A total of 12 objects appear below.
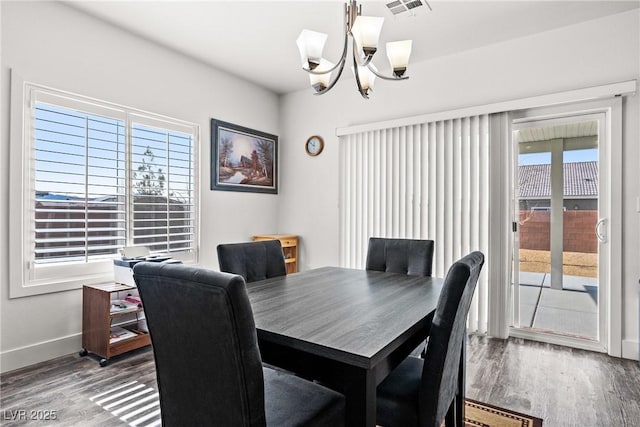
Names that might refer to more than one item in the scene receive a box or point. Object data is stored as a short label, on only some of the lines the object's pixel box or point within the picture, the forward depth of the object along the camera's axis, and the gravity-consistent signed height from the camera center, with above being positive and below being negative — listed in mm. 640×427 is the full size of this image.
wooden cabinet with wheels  2571 -839
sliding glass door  2896 -123
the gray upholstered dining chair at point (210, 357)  928 -407
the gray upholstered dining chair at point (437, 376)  1212 -570
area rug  1851 -1090
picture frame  3891 +685
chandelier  1746 +901
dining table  1078 -394
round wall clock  4355 +895
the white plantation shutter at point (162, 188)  3148 +265
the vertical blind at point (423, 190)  3285 +279
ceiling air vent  2576 +1577
